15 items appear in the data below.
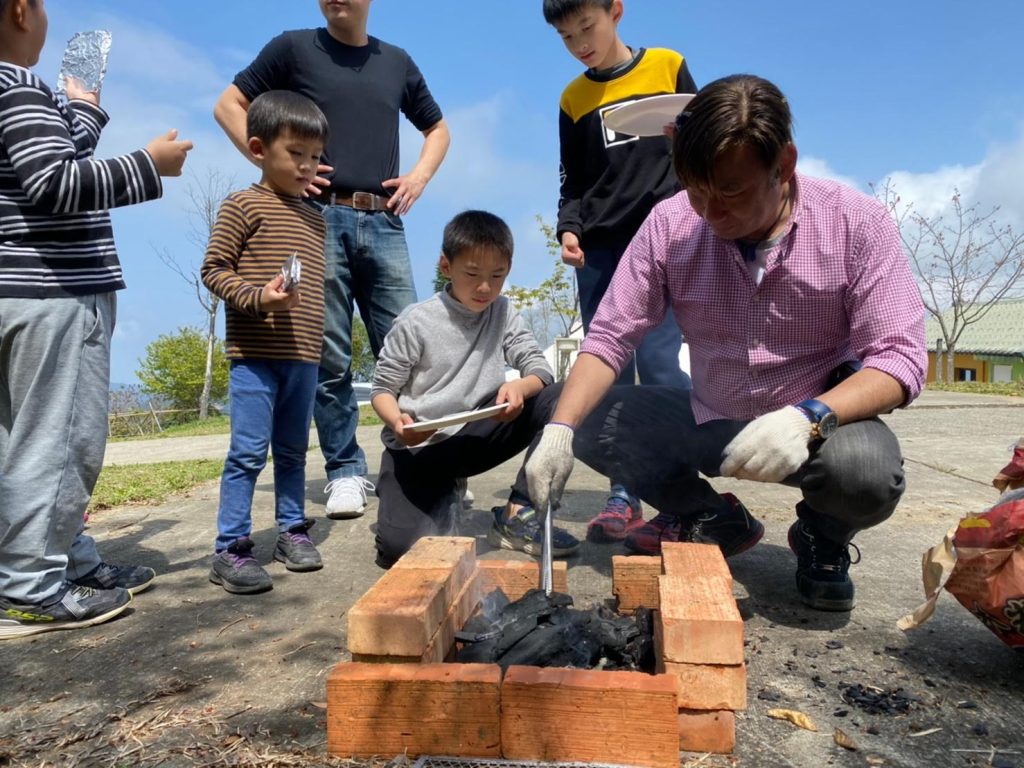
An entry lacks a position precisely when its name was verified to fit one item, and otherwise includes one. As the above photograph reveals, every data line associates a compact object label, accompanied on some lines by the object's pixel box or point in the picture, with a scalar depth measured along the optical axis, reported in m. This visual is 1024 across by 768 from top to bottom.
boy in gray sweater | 2.59
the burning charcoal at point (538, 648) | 1.52
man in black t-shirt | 3.21
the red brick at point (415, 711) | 1.29
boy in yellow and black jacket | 2.99
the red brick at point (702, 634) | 1.29
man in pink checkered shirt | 1.85
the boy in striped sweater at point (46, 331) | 1.96
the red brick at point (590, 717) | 1.24
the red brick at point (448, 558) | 1.71
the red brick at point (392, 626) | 1.37
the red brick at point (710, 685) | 1.30
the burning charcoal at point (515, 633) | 1.59
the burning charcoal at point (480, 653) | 1.58
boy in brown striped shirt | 2.40
